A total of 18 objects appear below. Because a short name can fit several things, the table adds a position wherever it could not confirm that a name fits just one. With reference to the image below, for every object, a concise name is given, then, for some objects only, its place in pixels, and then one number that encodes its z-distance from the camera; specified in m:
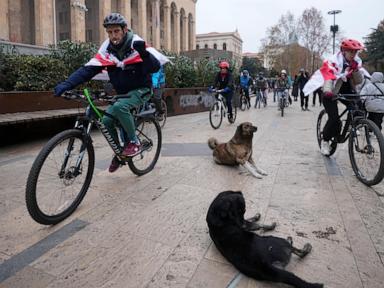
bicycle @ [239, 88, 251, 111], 16.60
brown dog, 4.90
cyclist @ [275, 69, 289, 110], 14.75
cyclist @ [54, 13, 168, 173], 3.99
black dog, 2.24
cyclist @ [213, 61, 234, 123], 9.88
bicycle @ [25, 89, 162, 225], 3.06
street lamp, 36.37
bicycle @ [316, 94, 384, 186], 4.19
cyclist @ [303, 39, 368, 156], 4.93
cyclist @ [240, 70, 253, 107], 16.73
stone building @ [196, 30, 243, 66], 110.12
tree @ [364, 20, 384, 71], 48.81
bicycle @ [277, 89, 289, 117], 13.52
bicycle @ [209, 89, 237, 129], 9.50
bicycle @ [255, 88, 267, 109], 18.49
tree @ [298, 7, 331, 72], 55.44
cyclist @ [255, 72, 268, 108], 18.19
